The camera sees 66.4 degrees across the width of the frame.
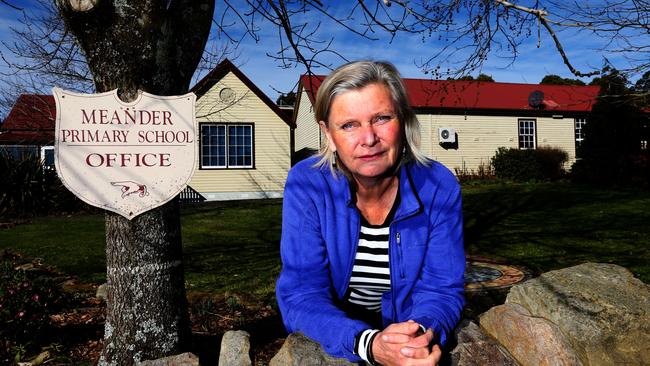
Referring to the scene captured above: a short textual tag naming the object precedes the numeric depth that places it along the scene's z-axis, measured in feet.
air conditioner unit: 83.35
